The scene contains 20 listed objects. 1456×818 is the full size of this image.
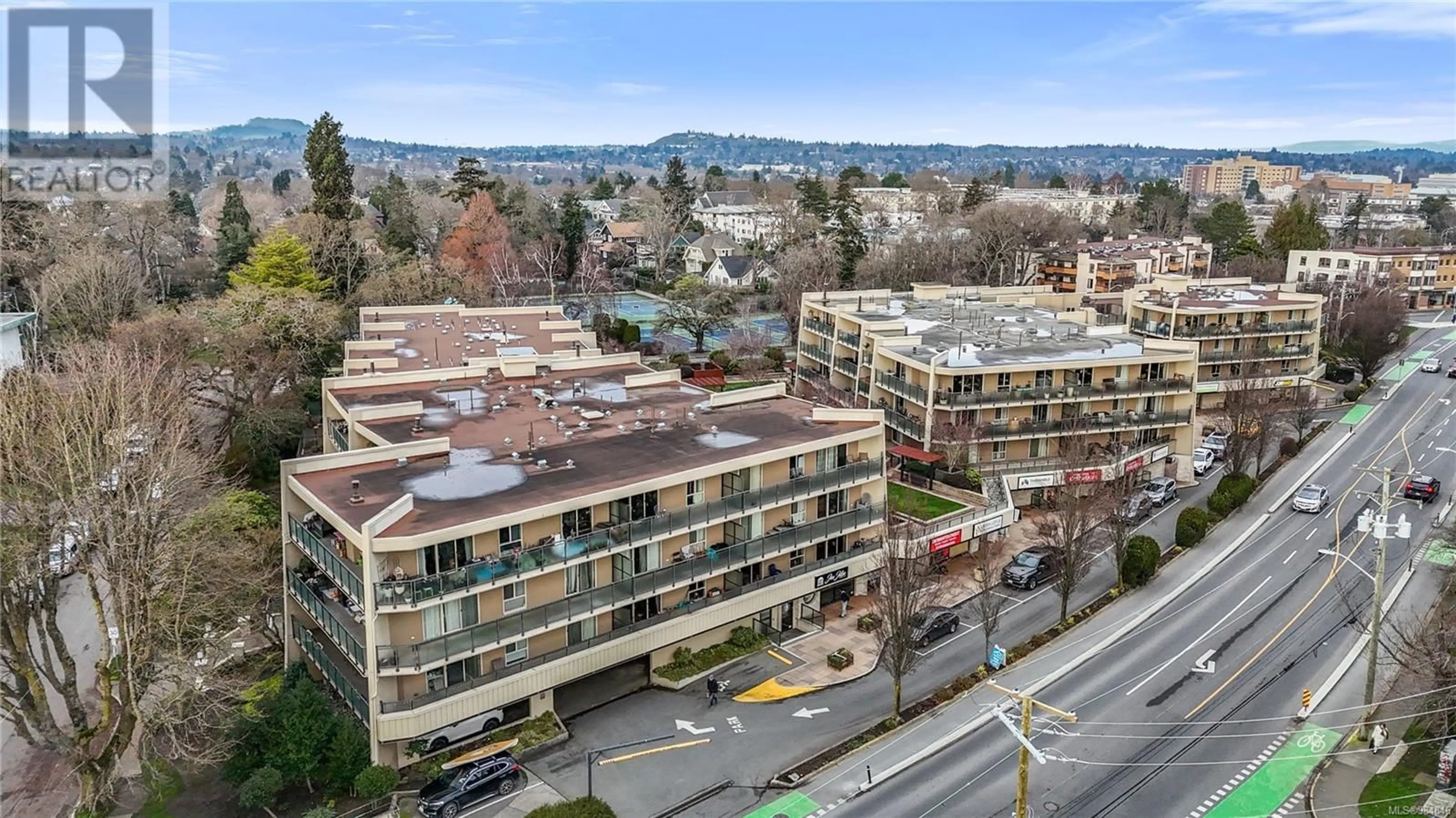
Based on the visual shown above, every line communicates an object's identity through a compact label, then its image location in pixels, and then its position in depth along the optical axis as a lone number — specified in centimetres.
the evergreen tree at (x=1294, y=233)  12825
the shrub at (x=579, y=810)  2561
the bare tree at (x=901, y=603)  3319
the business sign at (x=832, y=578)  4144
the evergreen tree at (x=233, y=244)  9594
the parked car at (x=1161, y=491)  5578
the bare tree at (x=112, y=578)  2858
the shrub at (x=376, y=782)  2894
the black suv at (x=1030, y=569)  4547
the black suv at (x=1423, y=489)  5503
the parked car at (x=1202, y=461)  6181
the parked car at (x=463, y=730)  3159
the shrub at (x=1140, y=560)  4428
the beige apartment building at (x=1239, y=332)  7550
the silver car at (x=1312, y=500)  5412
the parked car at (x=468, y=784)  2914
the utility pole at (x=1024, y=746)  2262
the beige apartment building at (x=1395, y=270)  11525
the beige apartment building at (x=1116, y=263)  10888
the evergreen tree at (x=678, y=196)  13938
